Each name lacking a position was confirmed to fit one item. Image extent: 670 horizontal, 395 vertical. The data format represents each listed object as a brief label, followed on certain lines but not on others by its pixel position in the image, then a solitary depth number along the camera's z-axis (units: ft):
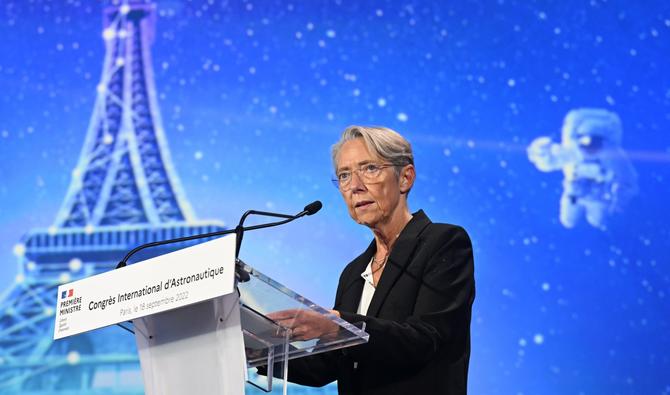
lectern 19.56
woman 20.70
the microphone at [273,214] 19.79
